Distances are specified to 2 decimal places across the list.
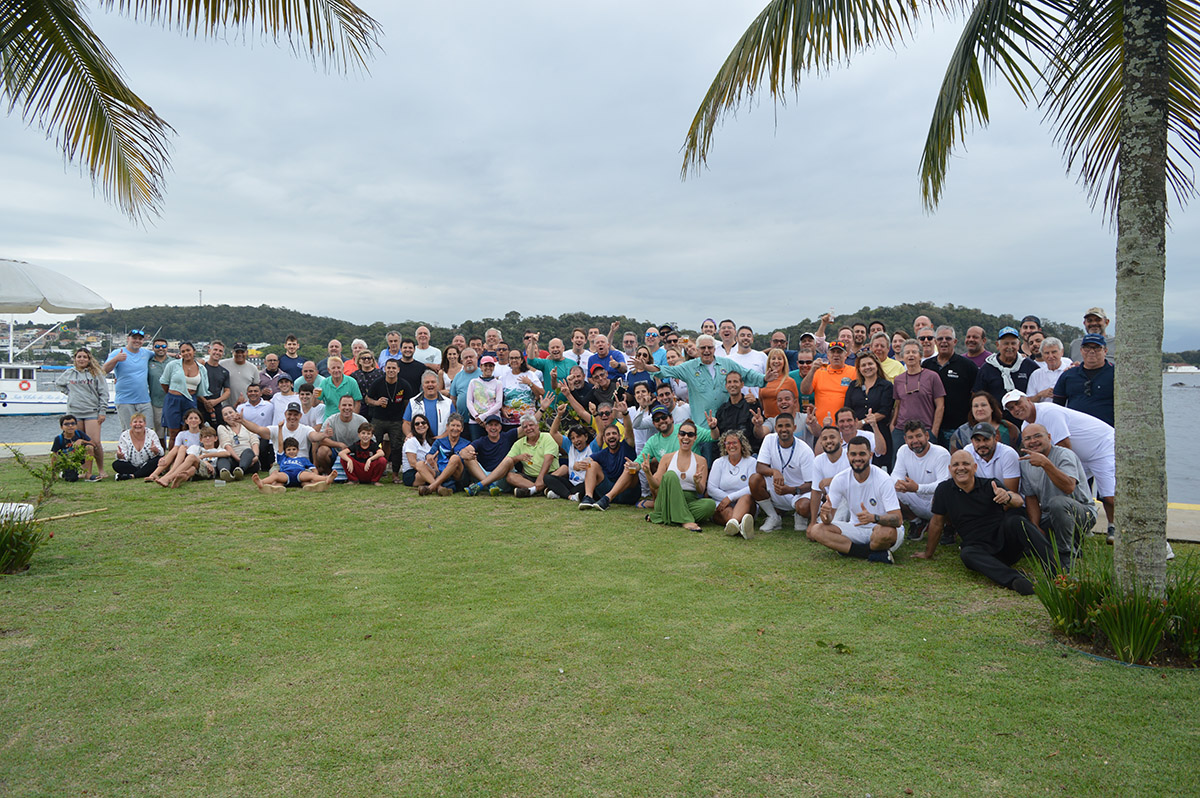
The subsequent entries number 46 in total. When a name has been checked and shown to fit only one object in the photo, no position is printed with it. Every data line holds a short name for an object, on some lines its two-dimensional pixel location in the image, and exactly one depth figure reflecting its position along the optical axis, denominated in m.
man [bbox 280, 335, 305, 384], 11.18
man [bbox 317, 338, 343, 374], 10.71
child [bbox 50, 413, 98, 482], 9.56
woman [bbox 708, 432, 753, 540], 7.20
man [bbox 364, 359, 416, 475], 9.93
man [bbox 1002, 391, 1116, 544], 5.88
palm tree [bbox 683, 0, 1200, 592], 3.62
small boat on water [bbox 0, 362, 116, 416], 37.03
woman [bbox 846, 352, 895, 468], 7.34
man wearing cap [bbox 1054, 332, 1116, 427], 6.43
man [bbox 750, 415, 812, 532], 7.01
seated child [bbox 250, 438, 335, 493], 9.16
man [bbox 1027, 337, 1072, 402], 7.30
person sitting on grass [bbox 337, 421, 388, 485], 9.63
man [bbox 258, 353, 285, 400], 10.74
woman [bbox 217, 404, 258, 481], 9.94
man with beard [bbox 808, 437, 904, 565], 5.80
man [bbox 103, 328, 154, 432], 10.28
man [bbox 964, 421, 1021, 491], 5.69
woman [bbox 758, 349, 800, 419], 8.08
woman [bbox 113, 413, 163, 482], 9.91
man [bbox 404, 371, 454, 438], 9.52
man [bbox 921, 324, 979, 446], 7.07
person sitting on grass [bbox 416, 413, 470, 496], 9.05
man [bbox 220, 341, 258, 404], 10.83
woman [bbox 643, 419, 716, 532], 7.31
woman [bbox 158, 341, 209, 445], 10.34
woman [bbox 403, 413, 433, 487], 9.40
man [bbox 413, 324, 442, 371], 10.78
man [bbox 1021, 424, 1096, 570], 5.36
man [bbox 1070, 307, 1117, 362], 7.00
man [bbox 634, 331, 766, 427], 8.23
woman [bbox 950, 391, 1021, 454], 6.08
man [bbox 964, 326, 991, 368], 7.60
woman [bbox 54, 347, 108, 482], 10.11
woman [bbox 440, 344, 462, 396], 10.41
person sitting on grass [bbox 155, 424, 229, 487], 9.40
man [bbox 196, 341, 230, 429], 10.63
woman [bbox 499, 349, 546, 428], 9.60
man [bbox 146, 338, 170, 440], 10.70
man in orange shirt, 7.99
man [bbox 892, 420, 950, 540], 6.12
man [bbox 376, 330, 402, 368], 10.59
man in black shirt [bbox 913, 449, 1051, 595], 5.18
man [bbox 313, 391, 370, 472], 9.77
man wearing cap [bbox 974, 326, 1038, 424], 7.34
